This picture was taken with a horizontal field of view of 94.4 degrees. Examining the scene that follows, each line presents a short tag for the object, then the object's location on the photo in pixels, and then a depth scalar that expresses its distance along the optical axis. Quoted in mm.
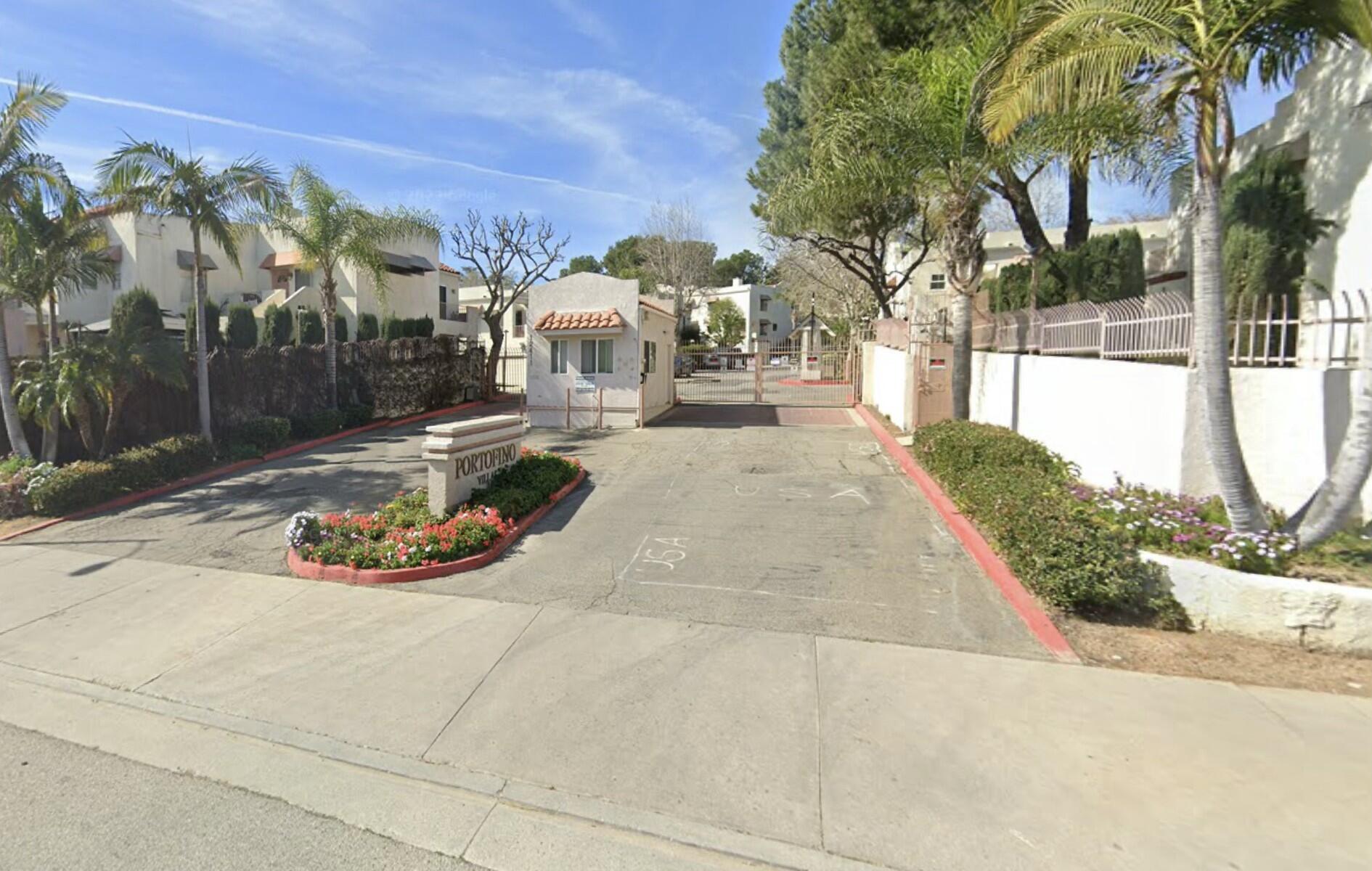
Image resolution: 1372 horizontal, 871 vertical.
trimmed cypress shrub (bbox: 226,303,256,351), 17016
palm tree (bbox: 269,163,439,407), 15992
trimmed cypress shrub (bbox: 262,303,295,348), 18719
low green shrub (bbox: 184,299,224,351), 15641
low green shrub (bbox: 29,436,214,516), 9039
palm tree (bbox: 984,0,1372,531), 4973
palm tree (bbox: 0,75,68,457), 10000
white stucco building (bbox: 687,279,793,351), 63016
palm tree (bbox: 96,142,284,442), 11195
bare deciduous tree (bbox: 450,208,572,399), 22281
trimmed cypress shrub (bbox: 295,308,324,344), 20375
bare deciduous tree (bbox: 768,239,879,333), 33062
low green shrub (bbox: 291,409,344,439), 14500
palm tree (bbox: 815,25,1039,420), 8977
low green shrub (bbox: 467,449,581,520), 7754
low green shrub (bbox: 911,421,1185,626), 4730
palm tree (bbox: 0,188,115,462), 10547
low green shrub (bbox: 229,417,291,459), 12914
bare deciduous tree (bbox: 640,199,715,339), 42531
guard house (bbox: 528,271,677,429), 15609
